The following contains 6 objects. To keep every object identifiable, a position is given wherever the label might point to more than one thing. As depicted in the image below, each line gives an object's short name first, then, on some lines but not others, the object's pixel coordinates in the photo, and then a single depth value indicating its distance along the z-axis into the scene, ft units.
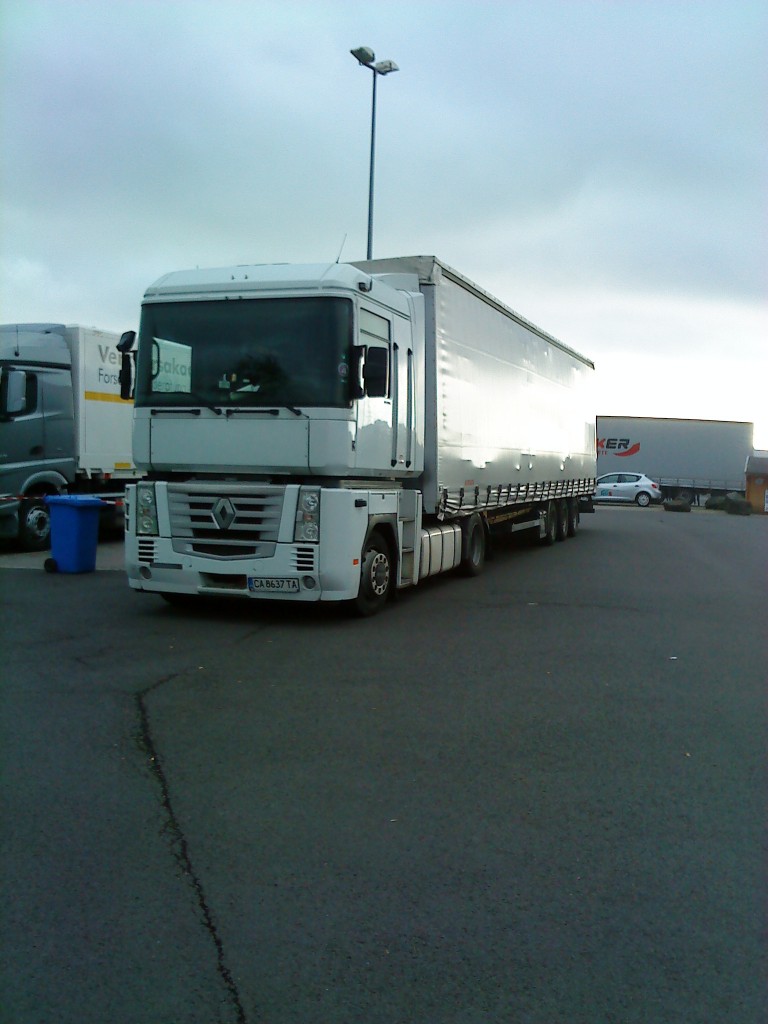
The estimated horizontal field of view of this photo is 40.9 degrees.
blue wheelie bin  47.14
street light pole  77.20
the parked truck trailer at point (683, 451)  171.53
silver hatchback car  166.71
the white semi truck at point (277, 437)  31.89
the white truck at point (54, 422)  54.85
